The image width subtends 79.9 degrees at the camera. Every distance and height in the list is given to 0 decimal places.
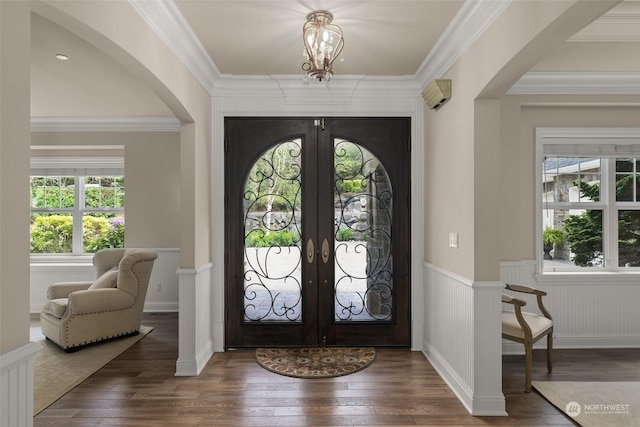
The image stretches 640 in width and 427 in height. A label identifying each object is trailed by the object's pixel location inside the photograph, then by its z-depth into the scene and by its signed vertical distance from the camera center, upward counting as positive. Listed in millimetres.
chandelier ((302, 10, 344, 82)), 2363 +1083
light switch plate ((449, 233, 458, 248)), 3031 -198
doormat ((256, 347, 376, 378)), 3323 -1355
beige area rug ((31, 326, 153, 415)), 2986 -1373
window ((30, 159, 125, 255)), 5996 +104
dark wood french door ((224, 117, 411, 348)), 3943 -165
